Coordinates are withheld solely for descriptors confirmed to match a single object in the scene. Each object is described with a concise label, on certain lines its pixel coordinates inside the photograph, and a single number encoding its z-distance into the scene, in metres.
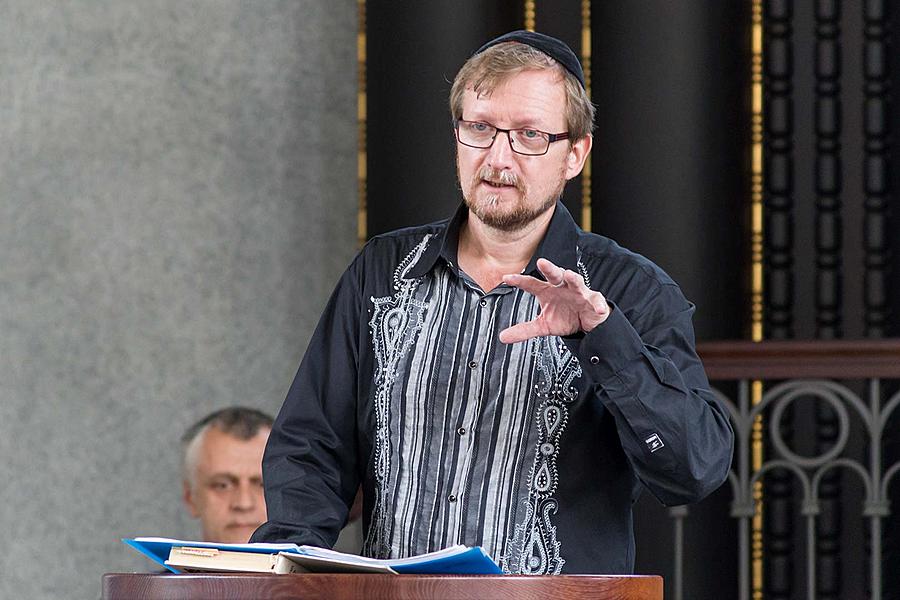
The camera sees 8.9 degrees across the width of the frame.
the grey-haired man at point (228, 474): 7.83
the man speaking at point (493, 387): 6.61
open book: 6.19
